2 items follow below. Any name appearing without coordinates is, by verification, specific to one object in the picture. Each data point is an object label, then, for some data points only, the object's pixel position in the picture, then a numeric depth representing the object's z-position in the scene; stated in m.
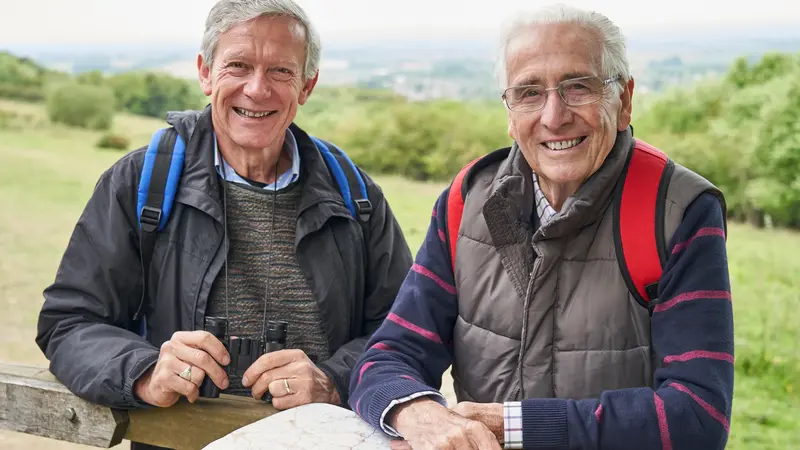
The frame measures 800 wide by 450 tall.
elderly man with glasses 1.61
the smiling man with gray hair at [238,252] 2.08
